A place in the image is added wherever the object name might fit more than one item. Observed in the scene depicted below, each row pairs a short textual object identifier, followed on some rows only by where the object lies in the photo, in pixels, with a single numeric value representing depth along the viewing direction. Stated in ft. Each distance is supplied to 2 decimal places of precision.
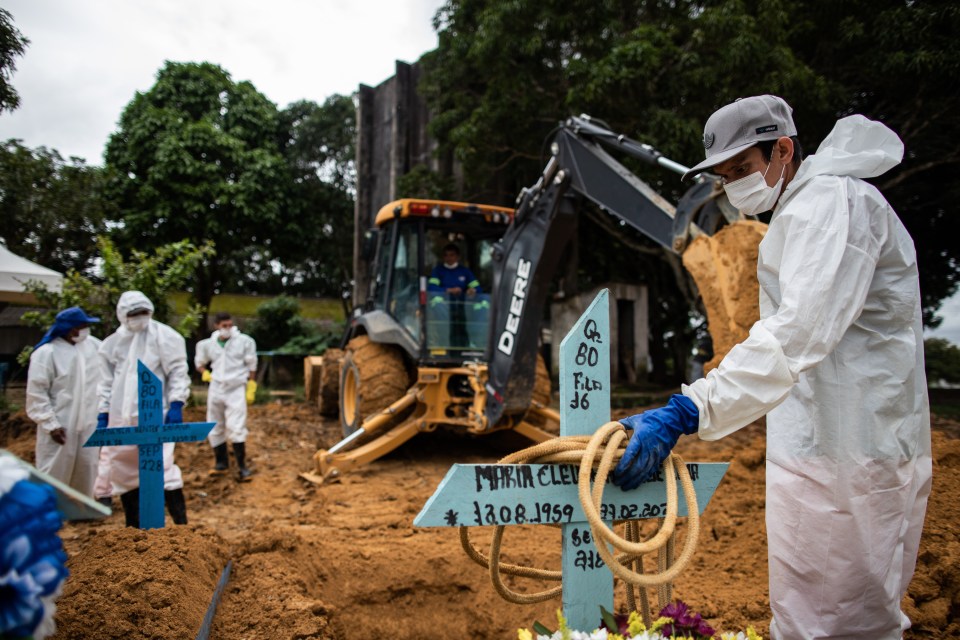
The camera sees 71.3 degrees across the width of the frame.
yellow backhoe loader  12.43
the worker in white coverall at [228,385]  22.84
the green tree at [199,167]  50.01
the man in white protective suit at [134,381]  14.82
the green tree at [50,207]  23.54
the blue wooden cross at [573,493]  5.54
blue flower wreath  3.38
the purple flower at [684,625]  5.67
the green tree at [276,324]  55.01
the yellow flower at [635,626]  5.35
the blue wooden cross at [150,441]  11.69
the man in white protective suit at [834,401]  5.41
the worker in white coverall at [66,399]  15.06
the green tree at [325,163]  61.00
